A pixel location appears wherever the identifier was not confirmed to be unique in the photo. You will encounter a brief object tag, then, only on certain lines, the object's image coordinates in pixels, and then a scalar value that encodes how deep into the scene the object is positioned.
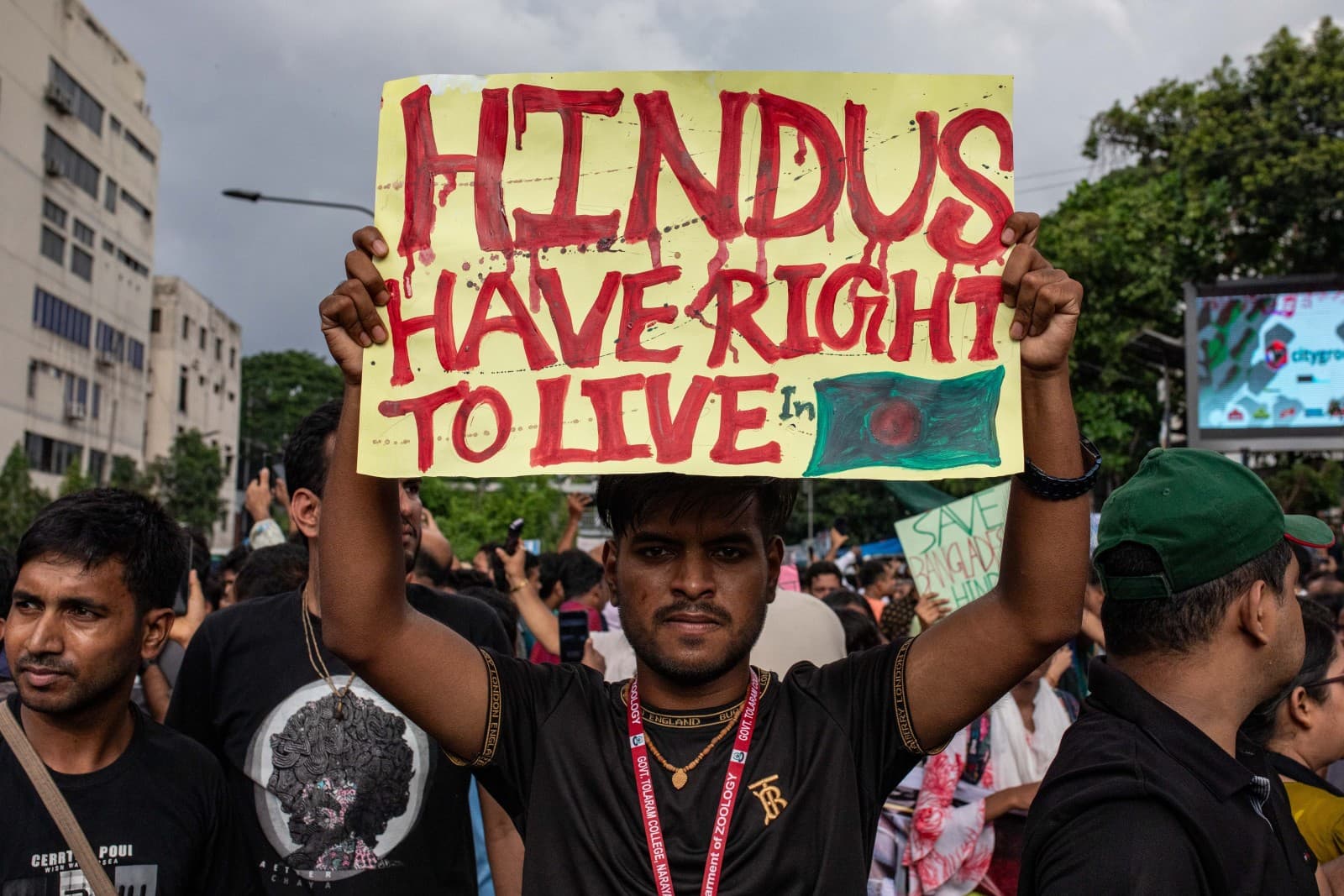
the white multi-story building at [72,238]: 41.75
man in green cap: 1.97
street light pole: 17.25
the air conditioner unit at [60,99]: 43.91
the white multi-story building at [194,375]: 58.16
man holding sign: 2.03
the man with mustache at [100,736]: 2.40
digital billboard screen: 19.77
